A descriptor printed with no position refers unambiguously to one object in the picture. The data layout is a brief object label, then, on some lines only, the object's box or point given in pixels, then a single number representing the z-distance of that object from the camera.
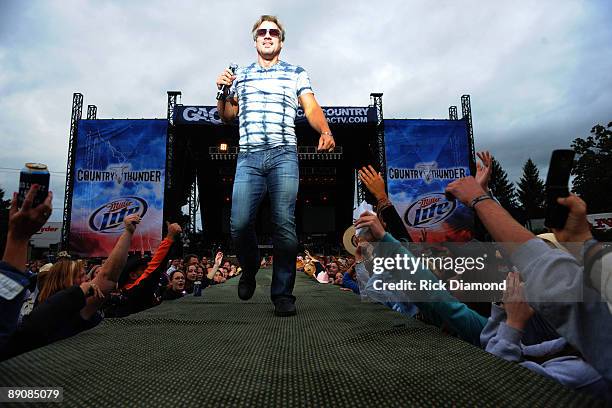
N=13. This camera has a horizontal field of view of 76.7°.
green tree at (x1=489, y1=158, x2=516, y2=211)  57.91
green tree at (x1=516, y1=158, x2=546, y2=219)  57.53
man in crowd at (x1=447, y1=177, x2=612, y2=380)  0.79
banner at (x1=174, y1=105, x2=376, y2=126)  14.74
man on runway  2.45
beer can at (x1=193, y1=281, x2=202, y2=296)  4.04
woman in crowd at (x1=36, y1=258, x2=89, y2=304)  2.79
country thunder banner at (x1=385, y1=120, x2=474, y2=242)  15.17
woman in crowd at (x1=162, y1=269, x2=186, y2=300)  5.44
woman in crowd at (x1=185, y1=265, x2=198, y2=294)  6.48
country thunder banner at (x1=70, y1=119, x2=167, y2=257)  14.60
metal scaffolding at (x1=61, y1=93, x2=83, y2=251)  14.75
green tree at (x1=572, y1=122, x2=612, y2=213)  26.41
